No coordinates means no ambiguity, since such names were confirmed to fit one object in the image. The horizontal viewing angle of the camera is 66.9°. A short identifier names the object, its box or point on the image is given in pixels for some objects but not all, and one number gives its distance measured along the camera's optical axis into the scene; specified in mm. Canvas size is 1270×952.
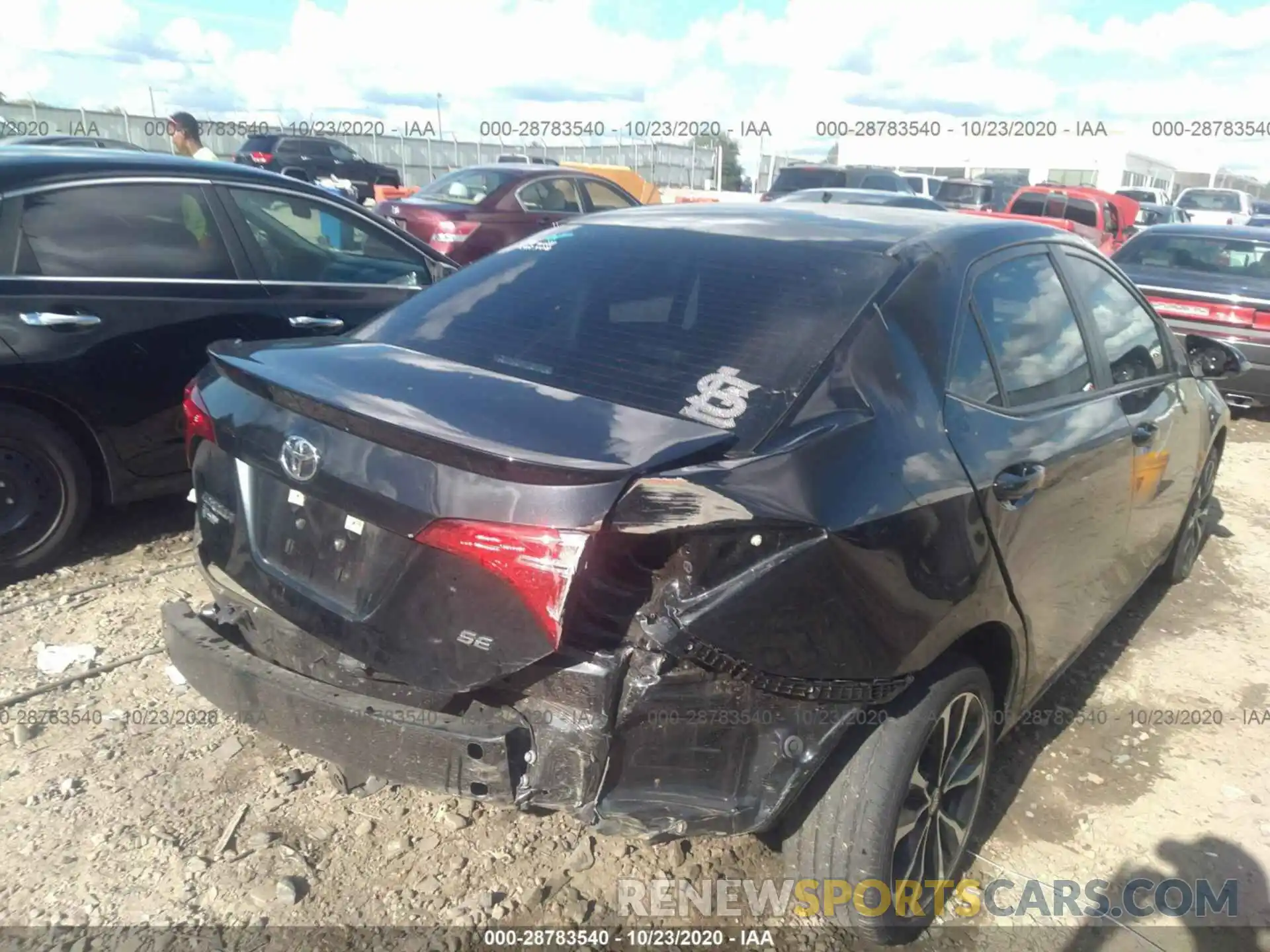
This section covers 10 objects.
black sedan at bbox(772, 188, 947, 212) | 13117
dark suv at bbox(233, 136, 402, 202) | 22188
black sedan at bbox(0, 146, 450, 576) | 3873
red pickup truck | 15680
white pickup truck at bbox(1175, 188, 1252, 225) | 25328
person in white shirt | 7781
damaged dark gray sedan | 1857
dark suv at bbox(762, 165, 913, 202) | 17328
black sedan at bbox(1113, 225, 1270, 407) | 7660
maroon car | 10523
